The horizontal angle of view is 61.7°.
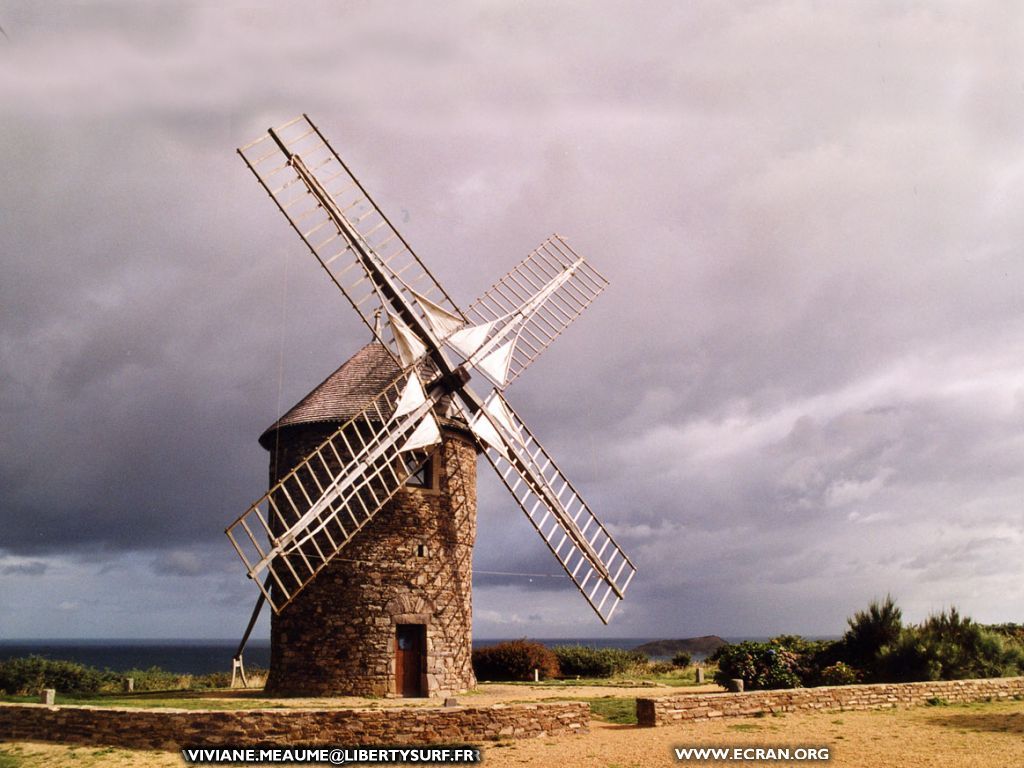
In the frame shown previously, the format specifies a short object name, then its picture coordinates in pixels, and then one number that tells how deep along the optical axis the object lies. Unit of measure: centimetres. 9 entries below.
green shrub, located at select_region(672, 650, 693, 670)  3067
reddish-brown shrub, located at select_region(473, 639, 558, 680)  2503
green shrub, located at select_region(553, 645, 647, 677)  2809
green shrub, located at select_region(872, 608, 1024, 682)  1786
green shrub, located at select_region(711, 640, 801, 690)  1709
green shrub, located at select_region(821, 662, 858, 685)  1755
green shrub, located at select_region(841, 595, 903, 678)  1892
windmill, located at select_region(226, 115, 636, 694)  1784
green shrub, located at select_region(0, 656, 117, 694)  2364
